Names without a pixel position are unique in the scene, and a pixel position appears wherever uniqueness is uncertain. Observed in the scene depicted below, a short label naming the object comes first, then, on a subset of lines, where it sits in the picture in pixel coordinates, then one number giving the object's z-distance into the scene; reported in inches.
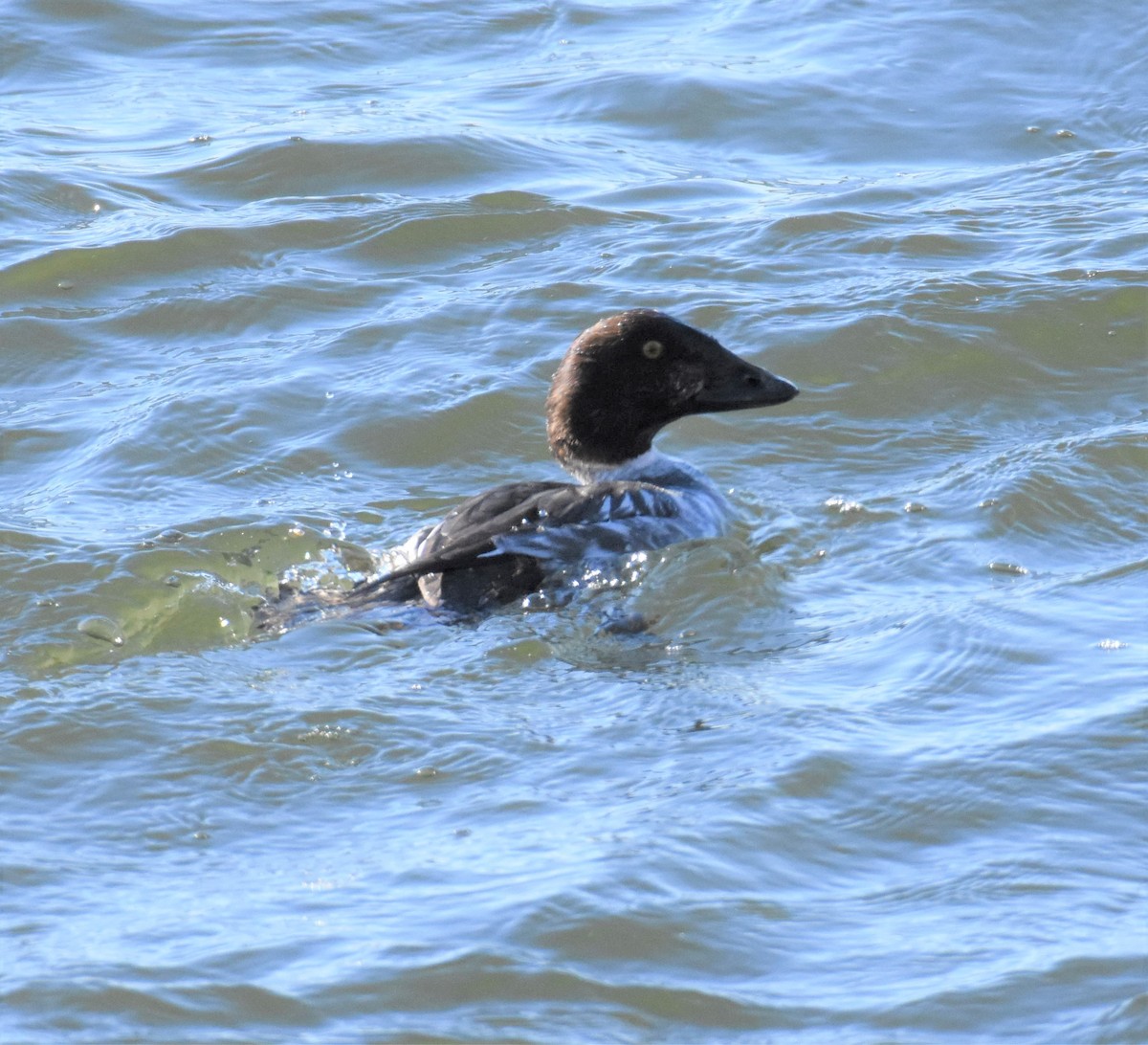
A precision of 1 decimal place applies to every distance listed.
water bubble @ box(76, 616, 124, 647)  526.9
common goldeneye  534.3
